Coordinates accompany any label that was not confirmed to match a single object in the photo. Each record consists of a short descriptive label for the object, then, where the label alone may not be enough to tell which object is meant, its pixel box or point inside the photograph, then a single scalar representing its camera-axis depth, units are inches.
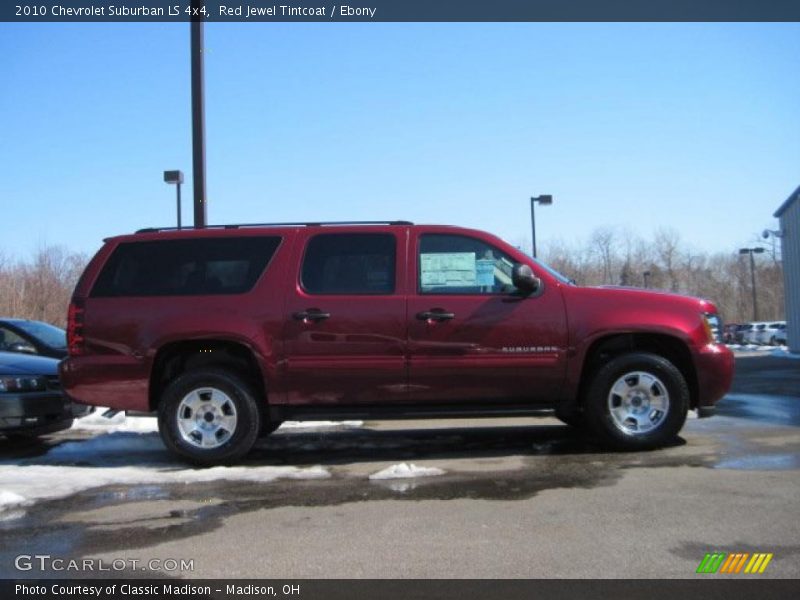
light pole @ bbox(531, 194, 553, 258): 1002.1
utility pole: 382.6
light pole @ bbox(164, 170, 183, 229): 608.1
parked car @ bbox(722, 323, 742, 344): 1706.9
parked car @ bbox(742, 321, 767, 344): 1592.0
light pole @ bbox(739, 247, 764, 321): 1988.8
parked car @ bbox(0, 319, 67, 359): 362.3
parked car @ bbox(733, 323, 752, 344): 1674.0
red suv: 236.5
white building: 904.9
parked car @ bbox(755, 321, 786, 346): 1525.7
